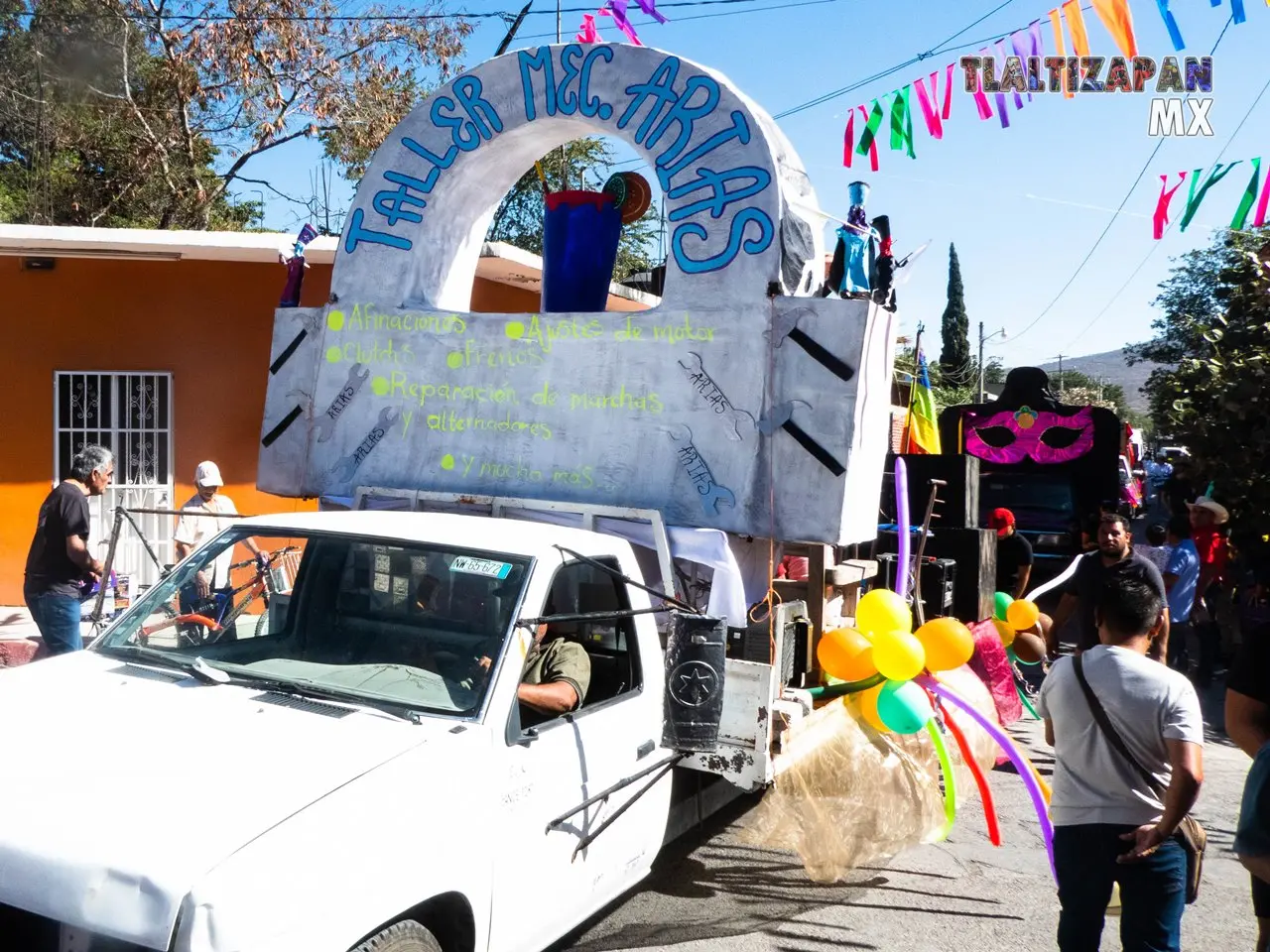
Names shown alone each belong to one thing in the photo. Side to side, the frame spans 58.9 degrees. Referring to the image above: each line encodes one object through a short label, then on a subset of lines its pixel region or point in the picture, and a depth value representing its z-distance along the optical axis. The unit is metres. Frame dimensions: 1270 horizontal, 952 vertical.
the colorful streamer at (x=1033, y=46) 8.16
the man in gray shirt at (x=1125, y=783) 3.35
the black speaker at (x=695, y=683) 3.55
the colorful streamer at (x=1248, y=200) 8.35
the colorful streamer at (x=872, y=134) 8.78
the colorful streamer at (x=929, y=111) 8.58
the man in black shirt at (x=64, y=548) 6.38
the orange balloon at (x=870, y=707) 4.71
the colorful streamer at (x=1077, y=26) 7.70
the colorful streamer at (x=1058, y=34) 7.91
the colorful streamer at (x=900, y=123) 8.66
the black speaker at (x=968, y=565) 7.39
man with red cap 9.22
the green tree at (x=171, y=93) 19.70
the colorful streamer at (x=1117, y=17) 7.04
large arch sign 5.01
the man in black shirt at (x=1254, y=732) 3.07
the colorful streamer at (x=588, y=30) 7.07
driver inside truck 3.70
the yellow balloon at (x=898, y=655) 4.49
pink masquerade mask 13.30
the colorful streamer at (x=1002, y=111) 8.45
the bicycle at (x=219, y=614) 4.04
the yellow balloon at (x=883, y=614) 4.56
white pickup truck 2.53
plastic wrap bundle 4.98
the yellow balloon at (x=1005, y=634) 6.66
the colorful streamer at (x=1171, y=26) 7.03
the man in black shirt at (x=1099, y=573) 6.06
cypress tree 62.13
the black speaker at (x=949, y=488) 8.80
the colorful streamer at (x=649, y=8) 7.33
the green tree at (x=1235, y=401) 9.85
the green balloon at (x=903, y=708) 4.56
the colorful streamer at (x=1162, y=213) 9.44
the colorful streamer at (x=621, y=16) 7.11
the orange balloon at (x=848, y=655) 4.57
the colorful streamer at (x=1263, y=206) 8.33
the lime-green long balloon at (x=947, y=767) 4.90
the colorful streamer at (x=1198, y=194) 8.79
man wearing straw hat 9.88
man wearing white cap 7.85
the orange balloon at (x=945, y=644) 4.80
